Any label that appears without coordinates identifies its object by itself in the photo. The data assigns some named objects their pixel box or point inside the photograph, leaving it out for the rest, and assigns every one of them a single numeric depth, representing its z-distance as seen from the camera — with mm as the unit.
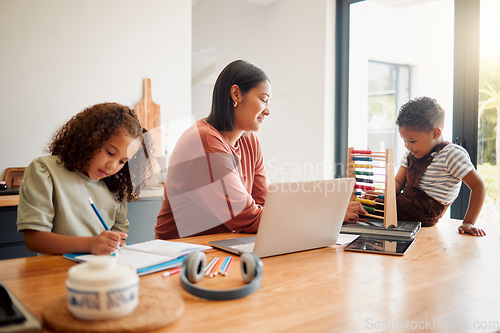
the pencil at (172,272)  1048
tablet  1338
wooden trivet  712
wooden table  795
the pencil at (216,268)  1055
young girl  1329
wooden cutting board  3192
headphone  888
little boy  1795
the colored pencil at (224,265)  1072
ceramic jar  710
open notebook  1093
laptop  1207
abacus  1653
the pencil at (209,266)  1062
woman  1621
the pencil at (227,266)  1066
